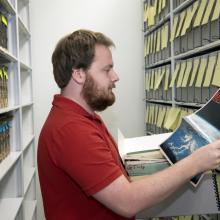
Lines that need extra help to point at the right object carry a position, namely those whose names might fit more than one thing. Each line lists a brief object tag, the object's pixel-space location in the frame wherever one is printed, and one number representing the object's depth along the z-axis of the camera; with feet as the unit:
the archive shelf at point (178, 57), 5.63
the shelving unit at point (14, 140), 6.73
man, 3.09
